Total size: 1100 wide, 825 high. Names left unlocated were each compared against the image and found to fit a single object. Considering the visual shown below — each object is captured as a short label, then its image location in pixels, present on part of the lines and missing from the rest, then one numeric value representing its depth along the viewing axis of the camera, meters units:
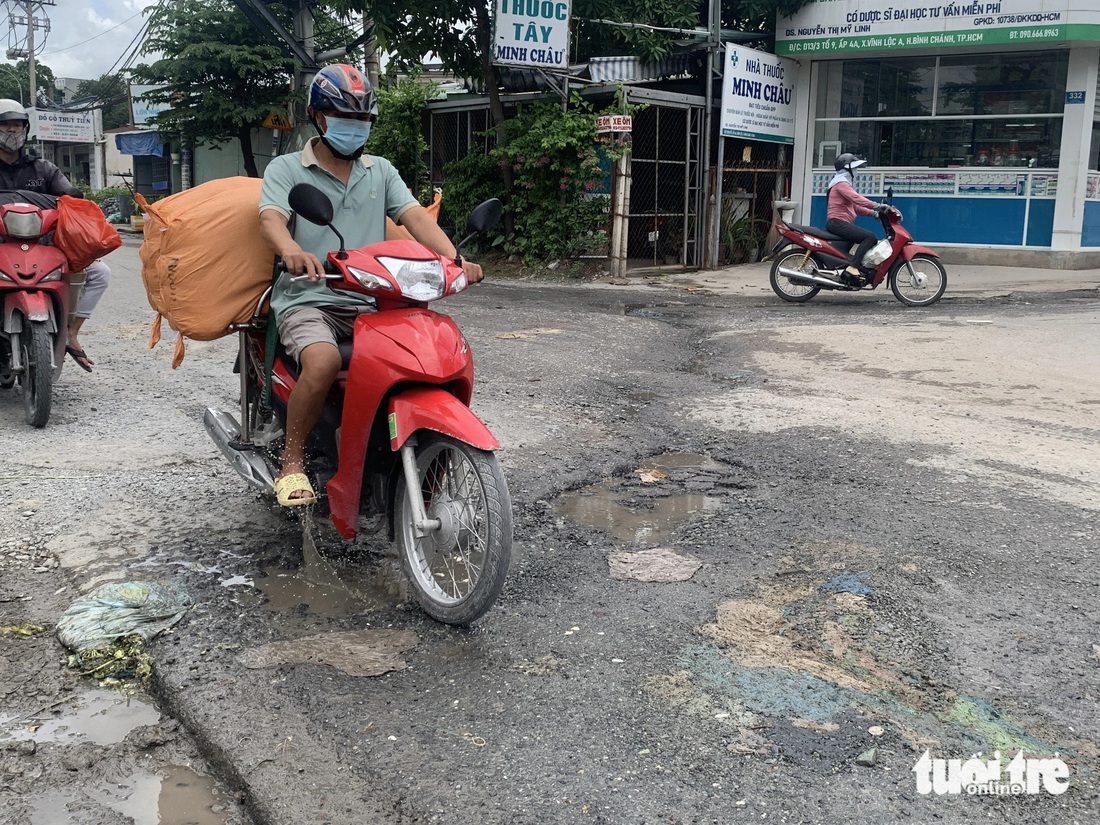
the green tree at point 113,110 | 52.51
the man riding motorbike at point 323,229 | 3.61
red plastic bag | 5.75
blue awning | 36.21
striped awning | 15.84
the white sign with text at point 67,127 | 45.56
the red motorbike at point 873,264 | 11.76
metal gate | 15.65
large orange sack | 4.03
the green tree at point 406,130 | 17.73
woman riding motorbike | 11.87
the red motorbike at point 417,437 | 3.22
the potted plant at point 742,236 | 16.64
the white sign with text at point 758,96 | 15.67
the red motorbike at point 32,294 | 5.58
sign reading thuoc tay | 13.45
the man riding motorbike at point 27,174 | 5.84
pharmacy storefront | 15.10
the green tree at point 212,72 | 23.97
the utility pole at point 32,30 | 44.72
